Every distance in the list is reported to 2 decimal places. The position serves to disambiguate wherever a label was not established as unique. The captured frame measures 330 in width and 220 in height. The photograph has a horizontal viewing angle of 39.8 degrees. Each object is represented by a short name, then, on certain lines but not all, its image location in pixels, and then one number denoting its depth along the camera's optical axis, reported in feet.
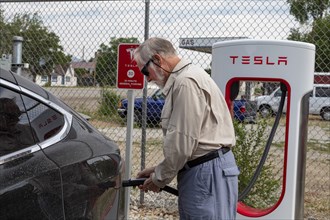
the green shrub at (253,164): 14.74
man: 8.38
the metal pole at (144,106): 16.57
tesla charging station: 11.61
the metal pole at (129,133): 14.38
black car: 6.81
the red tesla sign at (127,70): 14.34
